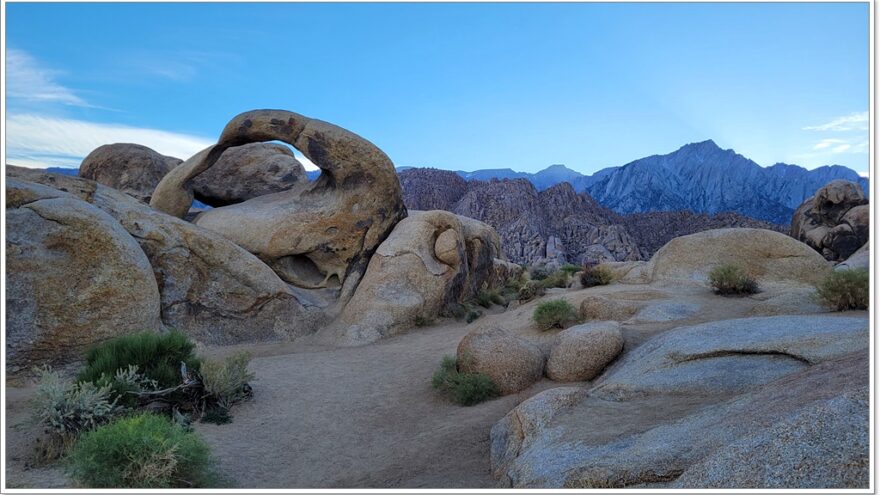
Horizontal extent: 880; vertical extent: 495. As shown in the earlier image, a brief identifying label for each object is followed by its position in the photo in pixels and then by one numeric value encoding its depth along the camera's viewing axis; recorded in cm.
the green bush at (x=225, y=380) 820
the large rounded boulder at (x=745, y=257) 1437
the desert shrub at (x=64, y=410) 621
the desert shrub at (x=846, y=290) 927
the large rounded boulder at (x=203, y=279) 1219
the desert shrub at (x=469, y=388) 859
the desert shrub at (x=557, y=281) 1992
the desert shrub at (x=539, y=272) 2859
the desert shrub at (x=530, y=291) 1683
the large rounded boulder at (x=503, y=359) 875
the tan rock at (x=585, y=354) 872
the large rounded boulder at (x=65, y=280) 940
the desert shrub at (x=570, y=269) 2579
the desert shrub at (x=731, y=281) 1268
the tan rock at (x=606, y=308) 1163
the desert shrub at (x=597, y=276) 1719
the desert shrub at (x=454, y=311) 1522
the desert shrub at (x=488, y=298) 1711
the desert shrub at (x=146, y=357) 792
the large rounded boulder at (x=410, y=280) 1390
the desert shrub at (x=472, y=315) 1519
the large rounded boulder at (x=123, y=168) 1984
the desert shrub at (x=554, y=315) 1162
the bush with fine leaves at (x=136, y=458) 489
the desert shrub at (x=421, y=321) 1438
